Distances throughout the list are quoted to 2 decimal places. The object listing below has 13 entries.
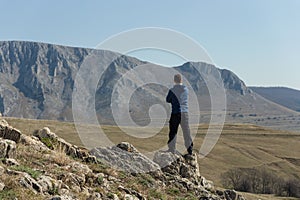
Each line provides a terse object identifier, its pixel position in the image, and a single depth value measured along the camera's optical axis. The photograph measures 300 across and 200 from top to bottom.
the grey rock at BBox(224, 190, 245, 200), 16.25
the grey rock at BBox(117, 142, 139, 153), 16.38
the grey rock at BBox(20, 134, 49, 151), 12.94
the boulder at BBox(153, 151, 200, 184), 15.81
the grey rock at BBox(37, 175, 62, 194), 9.17
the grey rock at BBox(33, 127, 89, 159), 14.18
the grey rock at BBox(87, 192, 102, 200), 9.66
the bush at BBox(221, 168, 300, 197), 79.69
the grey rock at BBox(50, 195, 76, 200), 7.91
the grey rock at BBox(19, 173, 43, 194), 8.65
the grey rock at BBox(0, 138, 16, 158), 10.64
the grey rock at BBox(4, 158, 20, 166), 10.07
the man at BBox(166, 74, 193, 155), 16.05
